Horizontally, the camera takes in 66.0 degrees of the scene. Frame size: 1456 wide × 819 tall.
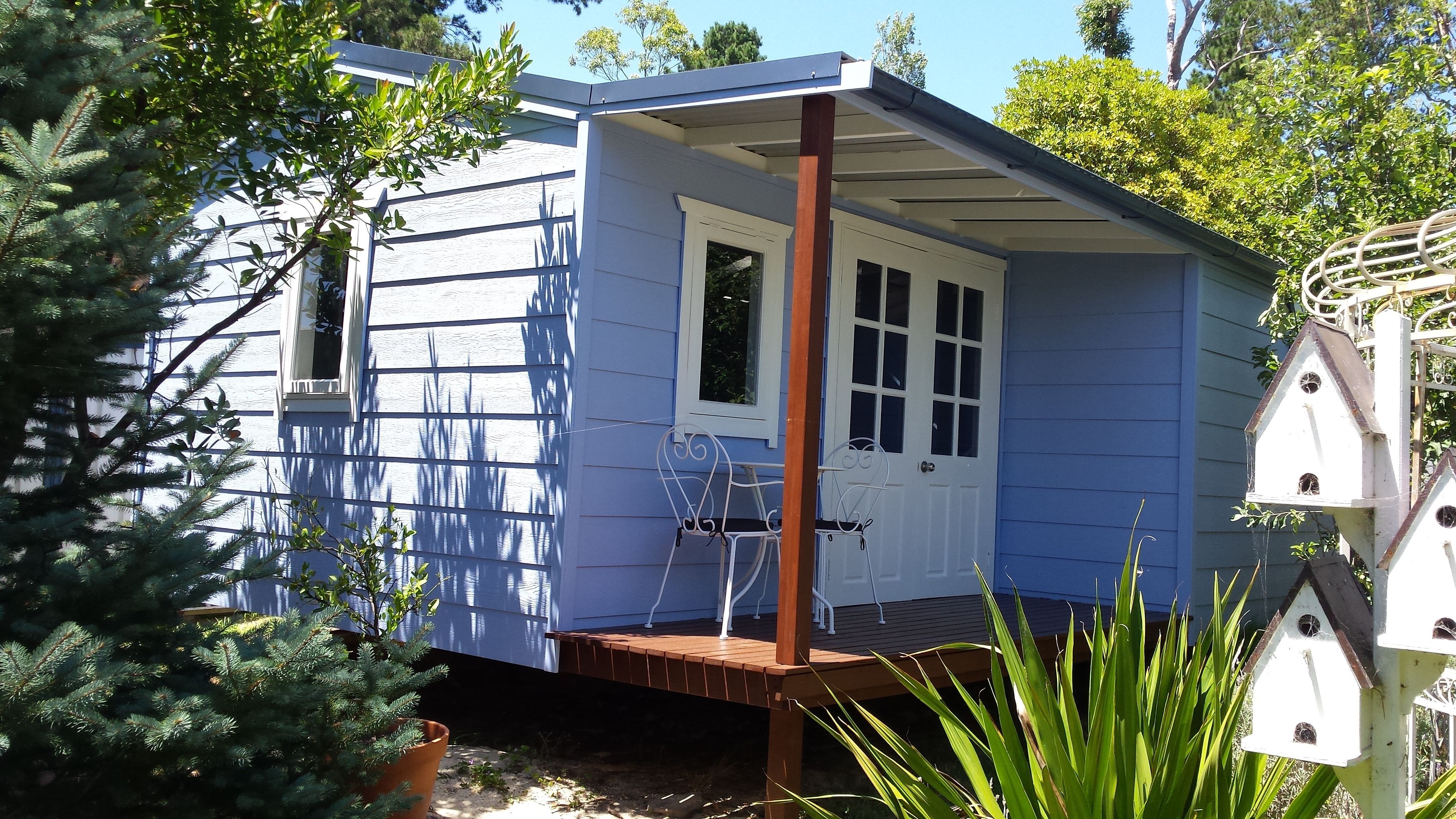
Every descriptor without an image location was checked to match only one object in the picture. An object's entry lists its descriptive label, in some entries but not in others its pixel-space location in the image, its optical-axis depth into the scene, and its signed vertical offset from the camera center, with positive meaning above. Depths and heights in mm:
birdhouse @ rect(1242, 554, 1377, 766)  1603 -273
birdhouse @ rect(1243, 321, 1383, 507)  1591 +84
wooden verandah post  4082 -77
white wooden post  1620 -19
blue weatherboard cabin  4824 +540
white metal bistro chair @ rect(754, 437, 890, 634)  5668 -127
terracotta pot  3629 -1086
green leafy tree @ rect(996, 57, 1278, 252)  14352 +4550
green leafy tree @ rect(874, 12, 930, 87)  29609 +11172
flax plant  2133 -533
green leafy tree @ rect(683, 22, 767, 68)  23391 +8741
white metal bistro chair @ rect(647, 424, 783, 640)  4816 -169
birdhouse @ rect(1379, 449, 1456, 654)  1497 -111
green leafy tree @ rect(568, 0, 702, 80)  27094 +10132
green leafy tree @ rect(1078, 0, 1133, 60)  16266 +6532
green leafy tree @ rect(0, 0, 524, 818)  2744 -321
